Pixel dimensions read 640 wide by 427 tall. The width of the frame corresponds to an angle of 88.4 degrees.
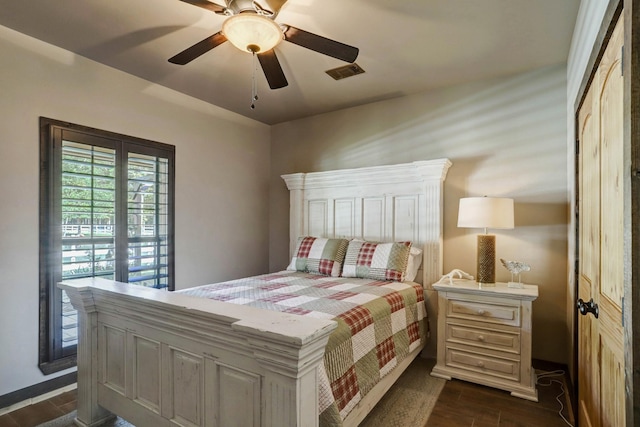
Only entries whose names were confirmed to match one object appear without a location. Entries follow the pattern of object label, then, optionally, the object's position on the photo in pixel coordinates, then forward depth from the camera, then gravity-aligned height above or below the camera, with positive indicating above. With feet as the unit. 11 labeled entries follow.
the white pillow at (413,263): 9.97 -1.58
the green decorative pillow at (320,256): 10.49 -1.46
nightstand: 7.66 -3.03
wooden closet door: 3.65 -0.46
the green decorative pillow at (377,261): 9.62 -1.46
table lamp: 8.28 -0.18
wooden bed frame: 3.56 -2.09
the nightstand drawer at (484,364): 7.76 -3.72
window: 8.05 -0.15
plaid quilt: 5.13 -2.11
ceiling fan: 5.63 +3.20
